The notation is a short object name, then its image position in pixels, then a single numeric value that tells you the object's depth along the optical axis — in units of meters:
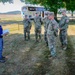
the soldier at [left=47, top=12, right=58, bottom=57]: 5.02
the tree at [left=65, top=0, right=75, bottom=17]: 16.59
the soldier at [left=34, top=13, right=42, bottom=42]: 6.95
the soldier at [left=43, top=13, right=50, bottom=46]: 5.72
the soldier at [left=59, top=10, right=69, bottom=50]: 5.79
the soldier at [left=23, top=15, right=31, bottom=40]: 7.41
